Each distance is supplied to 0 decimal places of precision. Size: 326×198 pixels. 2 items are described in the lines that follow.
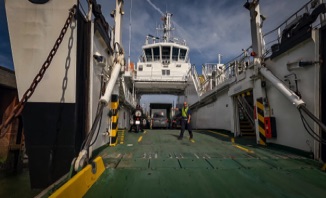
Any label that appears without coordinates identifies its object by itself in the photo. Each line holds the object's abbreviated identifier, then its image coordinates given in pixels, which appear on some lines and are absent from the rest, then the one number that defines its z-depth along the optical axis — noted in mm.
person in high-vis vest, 8133
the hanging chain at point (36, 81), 2336
